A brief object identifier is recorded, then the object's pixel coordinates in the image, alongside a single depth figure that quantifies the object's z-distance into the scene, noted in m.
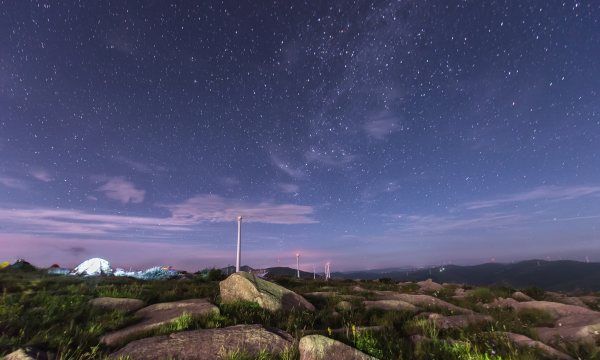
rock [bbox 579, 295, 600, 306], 17.69
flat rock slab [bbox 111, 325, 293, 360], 5.80
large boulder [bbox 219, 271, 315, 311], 10.49
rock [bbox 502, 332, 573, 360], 6.13
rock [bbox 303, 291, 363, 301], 14.71
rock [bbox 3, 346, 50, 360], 5.02
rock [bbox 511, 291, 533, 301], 18.33
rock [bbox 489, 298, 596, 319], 12.00
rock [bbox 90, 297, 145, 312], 9.76
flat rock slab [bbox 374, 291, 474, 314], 13.03
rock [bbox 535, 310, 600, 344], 7.75
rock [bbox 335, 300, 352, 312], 11.84
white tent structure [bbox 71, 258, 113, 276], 26.51
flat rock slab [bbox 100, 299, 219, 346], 6.98
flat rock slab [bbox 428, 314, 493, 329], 9.06
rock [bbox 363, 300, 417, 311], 12.23
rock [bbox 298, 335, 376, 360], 5.53
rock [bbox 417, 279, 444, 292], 25.44
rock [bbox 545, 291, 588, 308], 17.08
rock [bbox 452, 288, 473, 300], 19.39
